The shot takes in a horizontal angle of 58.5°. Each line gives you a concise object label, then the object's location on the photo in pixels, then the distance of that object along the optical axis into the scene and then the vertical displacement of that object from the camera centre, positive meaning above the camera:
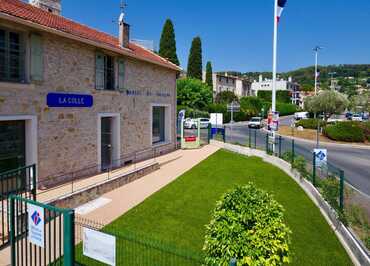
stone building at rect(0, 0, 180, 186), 10.55 +0.87
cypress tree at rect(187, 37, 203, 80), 59.06 +10.14
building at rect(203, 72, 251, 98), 76.18 +8.57
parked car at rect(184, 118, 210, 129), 25.99 -0.60
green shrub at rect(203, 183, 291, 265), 4.73 -1.71
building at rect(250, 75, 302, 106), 108.59 +10.67
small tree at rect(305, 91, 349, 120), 41.75 +2.00
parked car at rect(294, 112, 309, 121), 61.89 +0.62
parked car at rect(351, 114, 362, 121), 54.61 +0.35
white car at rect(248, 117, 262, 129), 45.59 -0.89
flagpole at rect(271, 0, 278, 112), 18.58 +3.99
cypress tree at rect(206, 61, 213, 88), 67.31 +9.00
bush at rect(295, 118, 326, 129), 42.06 -0.64
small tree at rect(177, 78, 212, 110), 44.56 +3.18
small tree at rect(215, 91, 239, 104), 64.62 +3.98
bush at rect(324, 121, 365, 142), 30.78 -1.24
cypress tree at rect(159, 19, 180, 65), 50.03 +11.00
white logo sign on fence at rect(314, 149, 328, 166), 12.66 -1.44
